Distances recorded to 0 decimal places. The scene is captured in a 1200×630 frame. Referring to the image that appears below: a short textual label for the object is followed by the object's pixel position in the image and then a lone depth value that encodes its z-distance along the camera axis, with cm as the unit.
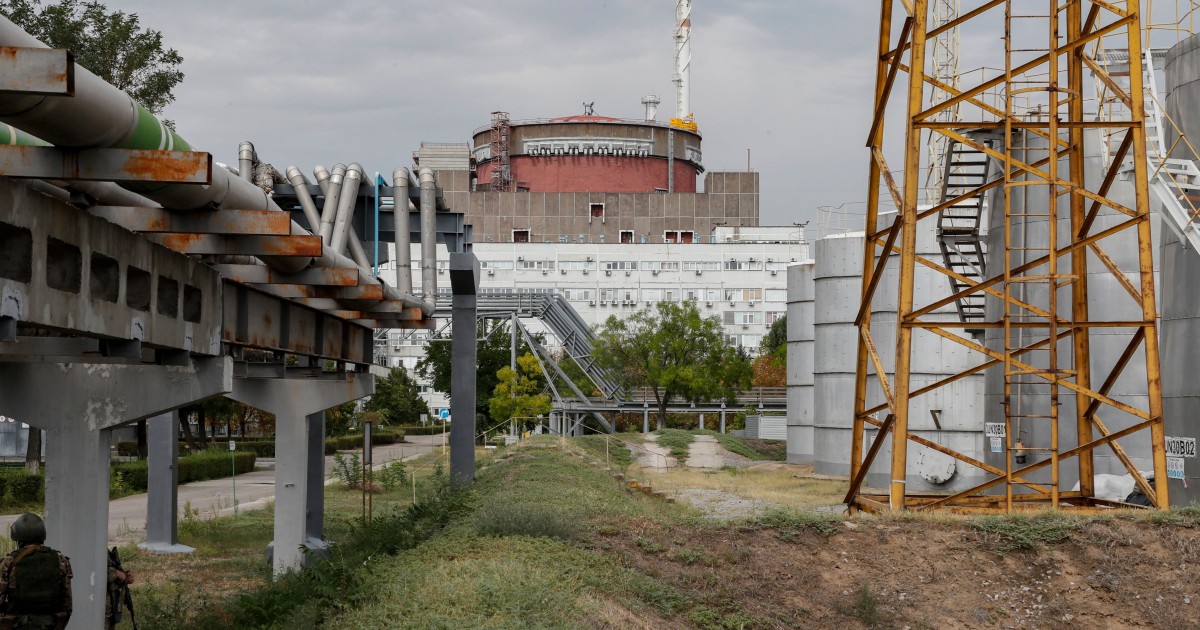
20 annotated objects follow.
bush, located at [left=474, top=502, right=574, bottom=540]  1524
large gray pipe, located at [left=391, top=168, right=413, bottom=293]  2141
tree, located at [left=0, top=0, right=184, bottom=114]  3684
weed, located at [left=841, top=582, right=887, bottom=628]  1400
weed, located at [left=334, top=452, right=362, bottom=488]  3503
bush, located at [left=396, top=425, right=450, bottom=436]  8050
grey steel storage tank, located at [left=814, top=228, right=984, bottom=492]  3459
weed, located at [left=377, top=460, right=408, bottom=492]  3406
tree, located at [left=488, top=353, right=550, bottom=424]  5953
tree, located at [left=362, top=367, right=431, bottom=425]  8219
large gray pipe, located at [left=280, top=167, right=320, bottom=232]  2039
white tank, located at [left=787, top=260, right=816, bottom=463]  4616
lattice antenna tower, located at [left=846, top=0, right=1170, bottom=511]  1850
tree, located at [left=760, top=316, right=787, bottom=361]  9144
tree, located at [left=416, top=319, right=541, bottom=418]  7481
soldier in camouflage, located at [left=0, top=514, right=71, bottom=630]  922
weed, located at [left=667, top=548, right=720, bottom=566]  1534
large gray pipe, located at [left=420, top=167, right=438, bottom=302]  2214
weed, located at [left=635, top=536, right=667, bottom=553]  1557
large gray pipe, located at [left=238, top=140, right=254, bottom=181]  1930
